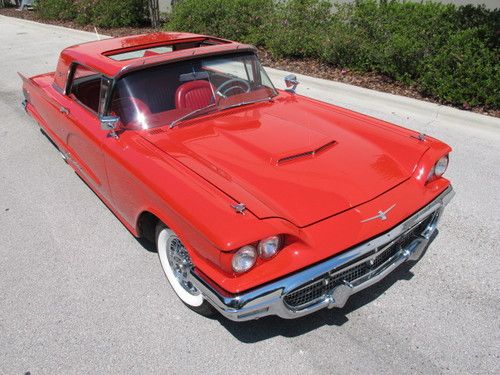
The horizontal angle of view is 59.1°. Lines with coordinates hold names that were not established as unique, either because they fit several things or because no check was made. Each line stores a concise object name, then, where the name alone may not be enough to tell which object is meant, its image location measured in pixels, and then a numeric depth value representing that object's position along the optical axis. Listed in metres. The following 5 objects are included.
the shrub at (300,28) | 9.12
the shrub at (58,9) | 17.22
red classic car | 2.37
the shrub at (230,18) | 10.23
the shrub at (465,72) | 6.48
